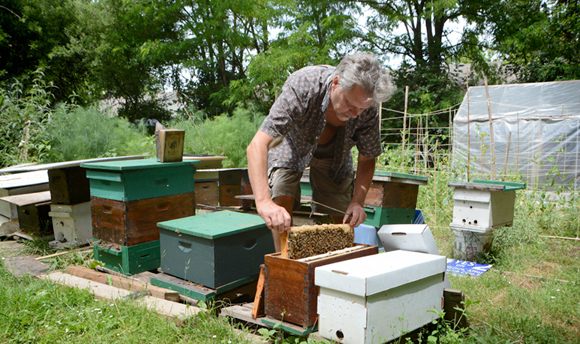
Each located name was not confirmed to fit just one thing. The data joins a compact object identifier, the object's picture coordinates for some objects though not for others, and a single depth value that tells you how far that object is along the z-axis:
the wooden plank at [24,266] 3.38
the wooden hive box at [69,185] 3.81
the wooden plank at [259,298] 2.21
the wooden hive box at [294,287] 1.92
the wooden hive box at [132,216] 3.13
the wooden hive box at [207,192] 5.04
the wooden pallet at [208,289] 2.57
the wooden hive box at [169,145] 3.37
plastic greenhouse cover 9.01
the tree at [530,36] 11.80
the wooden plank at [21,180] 4.36
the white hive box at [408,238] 2.38
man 2.14
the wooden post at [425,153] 6.74
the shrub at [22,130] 7.21
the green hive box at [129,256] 3.14
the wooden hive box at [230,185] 5.12
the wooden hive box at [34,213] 4.21
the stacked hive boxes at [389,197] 3.87
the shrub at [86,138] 7.55
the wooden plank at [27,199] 4.13
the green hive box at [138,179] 3.08
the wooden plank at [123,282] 2.71
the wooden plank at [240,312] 2.32
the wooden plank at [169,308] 2.45
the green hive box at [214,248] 2.58
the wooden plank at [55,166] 3.61
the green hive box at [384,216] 3.89
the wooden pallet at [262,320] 1.95
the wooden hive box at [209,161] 5.25
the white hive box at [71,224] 3.86
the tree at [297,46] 12.20
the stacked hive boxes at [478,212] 4.03
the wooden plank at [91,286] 2.79
